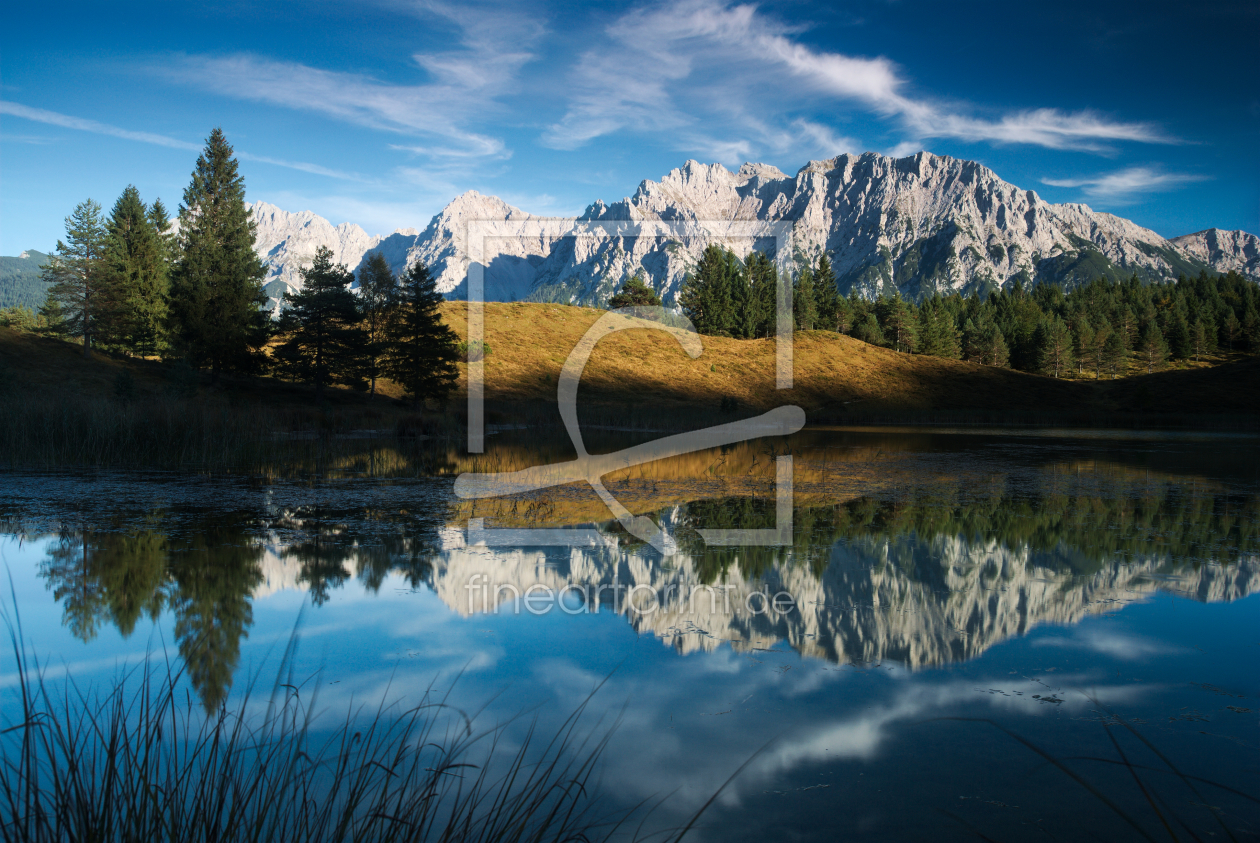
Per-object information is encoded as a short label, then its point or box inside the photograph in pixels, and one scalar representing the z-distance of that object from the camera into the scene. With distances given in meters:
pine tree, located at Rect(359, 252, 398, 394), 39.00
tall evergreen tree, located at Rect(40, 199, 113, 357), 42.69
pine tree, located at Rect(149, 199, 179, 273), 49.52
